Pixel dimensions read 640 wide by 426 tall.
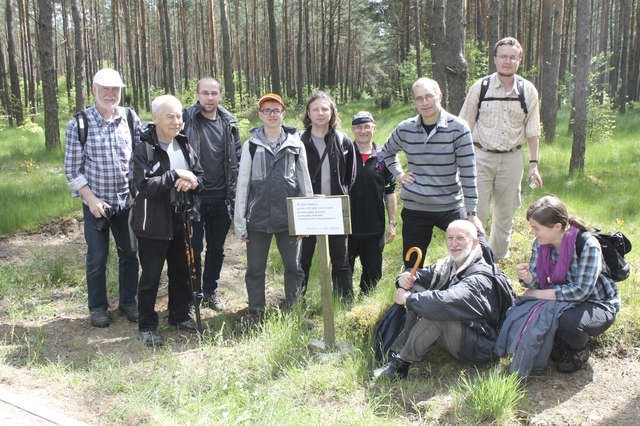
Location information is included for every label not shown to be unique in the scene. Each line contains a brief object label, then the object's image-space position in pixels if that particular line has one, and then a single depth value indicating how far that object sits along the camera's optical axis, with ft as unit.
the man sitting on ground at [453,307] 11.71
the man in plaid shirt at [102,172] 14.25
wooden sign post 12.61
